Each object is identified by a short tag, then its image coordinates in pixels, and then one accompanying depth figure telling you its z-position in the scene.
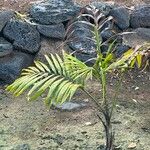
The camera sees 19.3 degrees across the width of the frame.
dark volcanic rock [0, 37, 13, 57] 4.18
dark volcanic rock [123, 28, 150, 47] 4.61
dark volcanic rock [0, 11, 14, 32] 4.29
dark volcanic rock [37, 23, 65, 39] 4.41
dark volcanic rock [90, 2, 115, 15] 4.63
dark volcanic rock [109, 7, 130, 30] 4.70
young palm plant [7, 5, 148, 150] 2.54
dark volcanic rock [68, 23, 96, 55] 4.48
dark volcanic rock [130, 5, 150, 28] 4.75
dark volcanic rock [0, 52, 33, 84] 4.18
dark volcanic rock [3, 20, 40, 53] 4.30
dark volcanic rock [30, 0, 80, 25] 4.43
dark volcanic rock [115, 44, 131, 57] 4.53
